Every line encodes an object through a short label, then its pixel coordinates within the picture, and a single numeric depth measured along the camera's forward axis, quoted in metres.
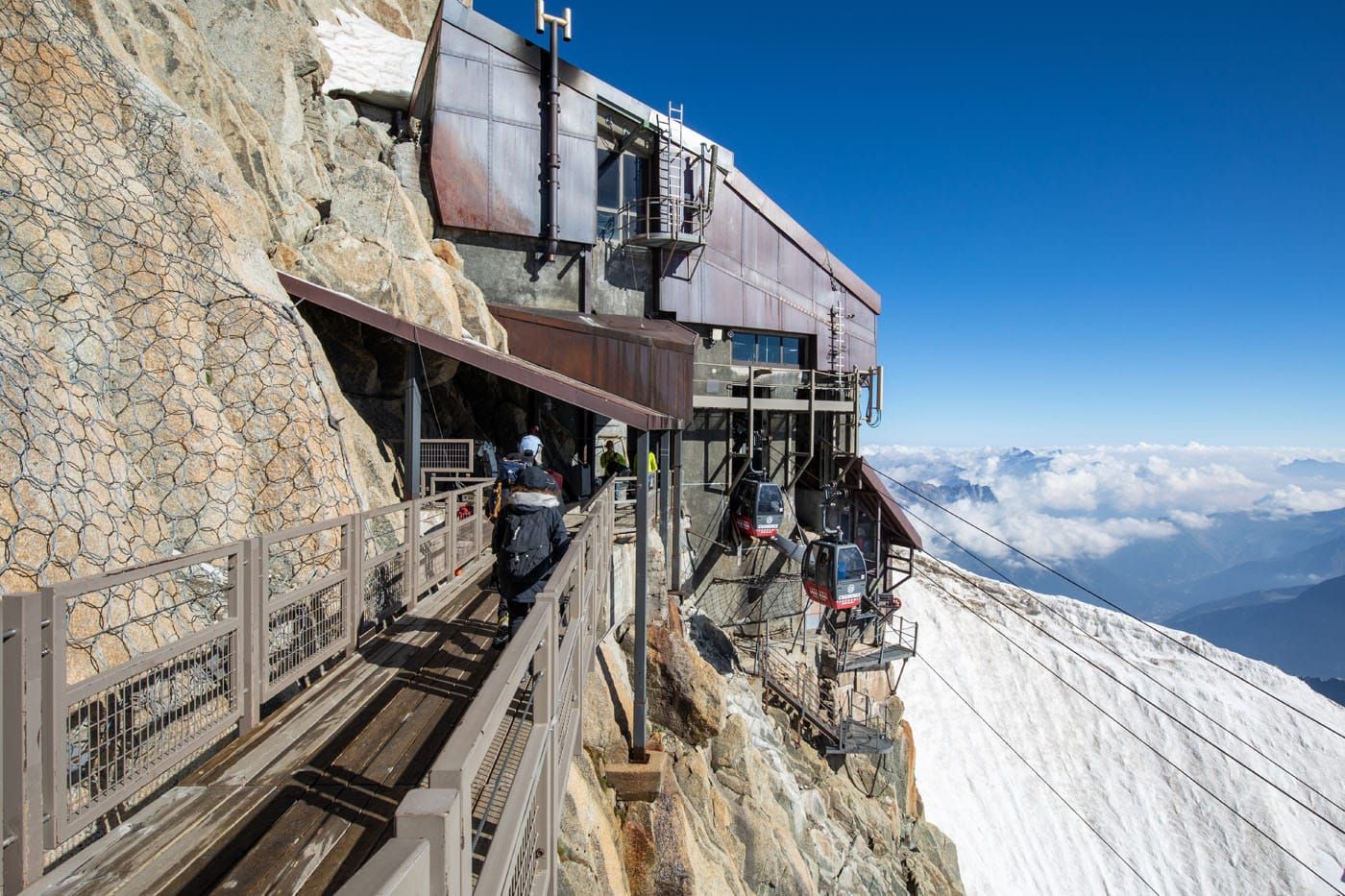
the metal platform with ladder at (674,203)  20.06
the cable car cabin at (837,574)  18.98
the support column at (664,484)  13.09
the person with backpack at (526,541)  5.12
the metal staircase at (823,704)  19.55
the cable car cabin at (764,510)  20.23
